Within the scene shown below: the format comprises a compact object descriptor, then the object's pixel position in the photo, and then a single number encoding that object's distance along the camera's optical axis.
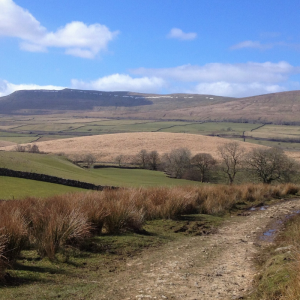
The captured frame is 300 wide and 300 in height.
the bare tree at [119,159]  60.41
